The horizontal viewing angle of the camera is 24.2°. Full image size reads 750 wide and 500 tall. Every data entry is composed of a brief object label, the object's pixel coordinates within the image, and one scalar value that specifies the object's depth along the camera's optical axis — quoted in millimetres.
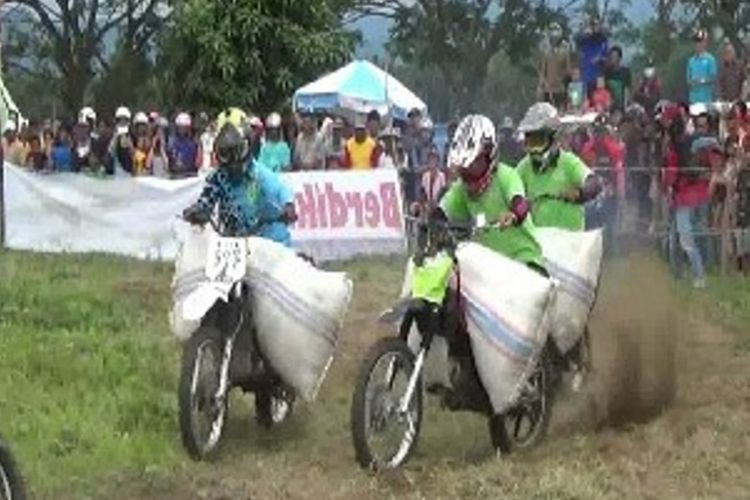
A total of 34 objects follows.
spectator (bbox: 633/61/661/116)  21438
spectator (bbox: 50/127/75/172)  22406
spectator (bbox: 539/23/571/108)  21891
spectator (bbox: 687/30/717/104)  20047
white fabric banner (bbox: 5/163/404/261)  19688
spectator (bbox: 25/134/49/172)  22438
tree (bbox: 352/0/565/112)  50125
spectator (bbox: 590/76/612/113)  20641
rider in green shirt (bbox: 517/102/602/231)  11328
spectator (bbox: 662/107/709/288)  17219
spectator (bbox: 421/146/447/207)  19344
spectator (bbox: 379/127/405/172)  20750
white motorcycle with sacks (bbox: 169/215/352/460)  9367
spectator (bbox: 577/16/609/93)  21281
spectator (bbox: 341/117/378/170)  20625
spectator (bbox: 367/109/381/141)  21411
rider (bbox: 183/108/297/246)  9984
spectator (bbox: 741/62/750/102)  19953
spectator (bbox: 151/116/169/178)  21844
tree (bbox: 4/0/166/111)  48500
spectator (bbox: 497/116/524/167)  20789
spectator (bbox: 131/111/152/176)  21859
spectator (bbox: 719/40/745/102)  20281
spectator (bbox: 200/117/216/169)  20797
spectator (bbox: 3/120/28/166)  22344
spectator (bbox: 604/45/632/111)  21250
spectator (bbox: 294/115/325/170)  20906
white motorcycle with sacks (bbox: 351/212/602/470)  8836
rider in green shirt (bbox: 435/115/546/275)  9500
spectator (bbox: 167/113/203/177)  21469
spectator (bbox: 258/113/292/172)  20000
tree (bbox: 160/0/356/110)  26906
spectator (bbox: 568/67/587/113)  21016
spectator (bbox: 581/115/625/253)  17844
